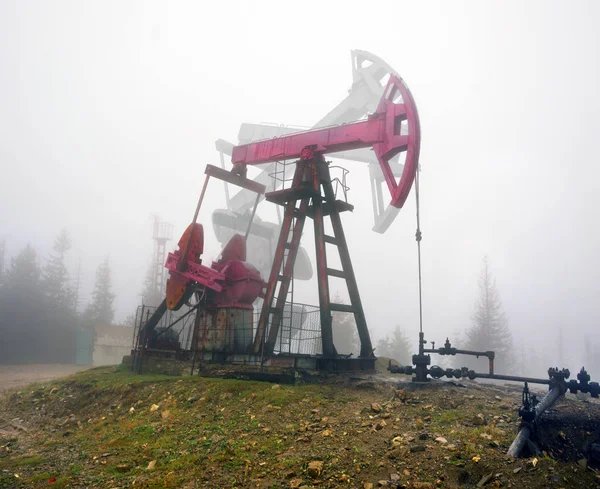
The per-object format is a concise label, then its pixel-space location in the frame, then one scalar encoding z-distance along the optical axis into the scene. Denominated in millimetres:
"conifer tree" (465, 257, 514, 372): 32969
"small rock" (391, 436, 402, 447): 4898
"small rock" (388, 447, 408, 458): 4625
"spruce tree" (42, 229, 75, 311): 36875
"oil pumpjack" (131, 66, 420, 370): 9523
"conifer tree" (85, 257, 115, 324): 44938
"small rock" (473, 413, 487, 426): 5480
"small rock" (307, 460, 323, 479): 4434
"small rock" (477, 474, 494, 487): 3881
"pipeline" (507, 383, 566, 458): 4238
